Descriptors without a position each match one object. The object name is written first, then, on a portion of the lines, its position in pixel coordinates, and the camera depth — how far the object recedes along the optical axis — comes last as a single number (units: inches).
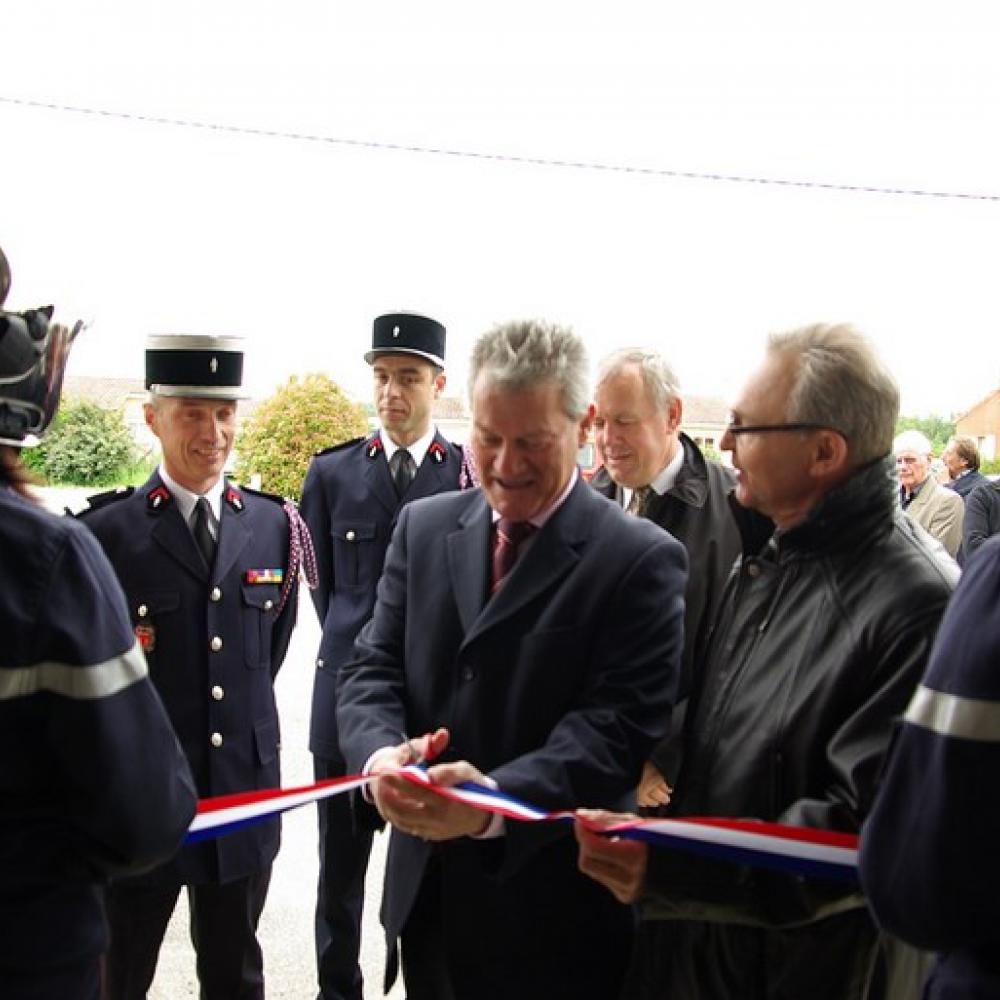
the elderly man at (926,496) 291.1
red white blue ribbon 63.4
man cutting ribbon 73.0
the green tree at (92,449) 773.3
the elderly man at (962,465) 338.0
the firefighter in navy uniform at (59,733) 56.6
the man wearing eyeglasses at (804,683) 65.3
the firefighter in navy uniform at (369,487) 140.3
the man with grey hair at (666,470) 114.2
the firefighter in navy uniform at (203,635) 105.7
